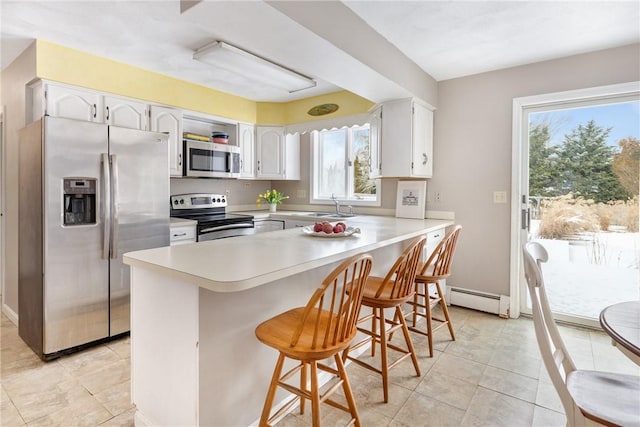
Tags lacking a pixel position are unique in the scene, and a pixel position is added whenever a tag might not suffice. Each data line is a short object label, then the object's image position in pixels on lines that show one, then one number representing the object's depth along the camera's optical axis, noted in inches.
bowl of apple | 87.4
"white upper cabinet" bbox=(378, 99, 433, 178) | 129.3
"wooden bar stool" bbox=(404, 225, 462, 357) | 96.7
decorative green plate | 162.6
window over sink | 170.1
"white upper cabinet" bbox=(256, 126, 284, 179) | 178.9
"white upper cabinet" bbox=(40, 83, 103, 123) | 108.2
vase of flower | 188.1
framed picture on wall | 144.6
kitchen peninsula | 55.1
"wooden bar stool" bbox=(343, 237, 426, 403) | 76.5
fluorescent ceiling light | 108.8
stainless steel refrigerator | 94.0
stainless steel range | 136.9
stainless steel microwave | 146.4
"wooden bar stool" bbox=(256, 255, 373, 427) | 53.3
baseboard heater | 128.7
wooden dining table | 41.0
